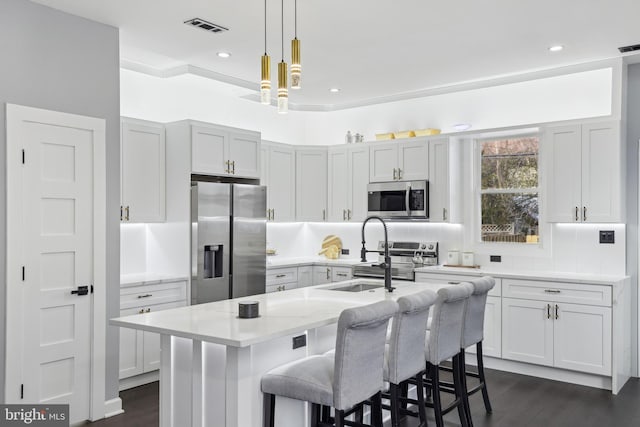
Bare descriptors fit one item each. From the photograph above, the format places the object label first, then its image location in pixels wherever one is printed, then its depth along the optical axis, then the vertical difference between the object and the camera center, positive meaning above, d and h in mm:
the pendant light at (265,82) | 3071 +767
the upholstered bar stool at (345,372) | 2570 -789
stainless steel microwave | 6051 +199
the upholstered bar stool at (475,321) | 3747 -750
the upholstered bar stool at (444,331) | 3363 -733
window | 5672 +295
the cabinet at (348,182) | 6594 +429
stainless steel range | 5882 -503
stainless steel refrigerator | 5078 -242
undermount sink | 4203 -564
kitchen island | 2600 -735
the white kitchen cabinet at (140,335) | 4594 -1038
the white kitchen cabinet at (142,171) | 4879 +420
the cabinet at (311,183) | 6781 +419
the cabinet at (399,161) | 6125 +655
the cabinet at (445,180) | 5914 +404
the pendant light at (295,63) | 3035 +866
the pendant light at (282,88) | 3084 +741
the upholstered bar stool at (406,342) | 2953 -709
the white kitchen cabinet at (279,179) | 6406 +451
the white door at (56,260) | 3572 -312
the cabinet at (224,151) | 5215 +666
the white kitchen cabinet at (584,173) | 4922 +420
